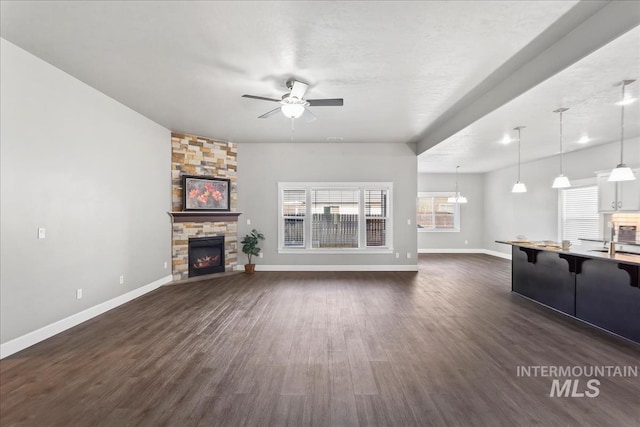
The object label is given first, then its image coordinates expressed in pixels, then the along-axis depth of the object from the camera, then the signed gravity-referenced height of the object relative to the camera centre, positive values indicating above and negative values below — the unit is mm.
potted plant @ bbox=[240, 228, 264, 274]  6723 -789
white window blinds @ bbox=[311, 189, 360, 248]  7199 -89
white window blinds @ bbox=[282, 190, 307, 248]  7180 -43
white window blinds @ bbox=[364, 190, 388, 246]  7203 -155
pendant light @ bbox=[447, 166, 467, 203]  8788 +457
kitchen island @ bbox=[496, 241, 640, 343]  3287 -933
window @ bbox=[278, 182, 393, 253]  7160 -64
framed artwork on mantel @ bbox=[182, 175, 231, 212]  6117 +433
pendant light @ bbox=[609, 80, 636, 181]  3316 +488
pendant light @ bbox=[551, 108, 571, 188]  4285 +491
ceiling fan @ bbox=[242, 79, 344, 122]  3672 +1455
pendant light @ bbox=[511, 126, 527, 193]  4979 +465
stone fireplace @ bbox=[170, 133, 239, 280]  6059 +159
